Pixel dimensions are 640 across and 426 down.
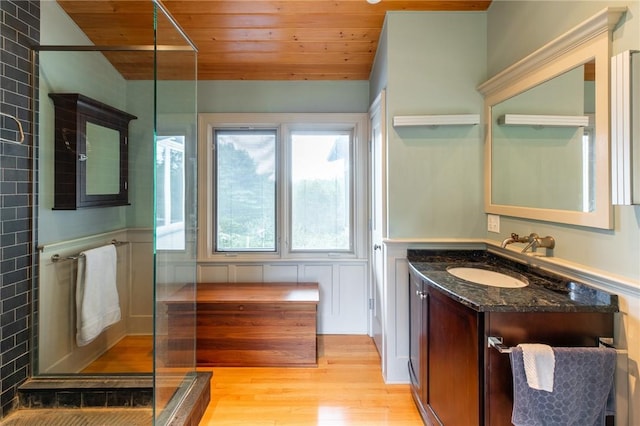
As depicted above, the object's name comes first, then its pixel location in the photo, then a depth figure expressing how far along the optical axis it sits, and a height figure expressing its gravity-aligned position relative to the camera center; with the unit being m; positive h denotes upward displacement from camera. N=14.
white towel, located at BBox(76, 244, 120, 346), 2.33 -0.61
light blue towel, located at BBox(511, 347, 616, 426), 1.18 -0.66
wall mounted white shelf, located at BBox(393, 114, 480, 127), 2.21 +0.64
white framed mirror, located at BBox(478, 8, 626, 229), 1.37 +0.43
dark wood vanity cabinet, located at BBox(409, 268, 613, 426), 1.30 -0.58
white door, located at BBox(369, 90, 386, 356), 2.49 +0.01
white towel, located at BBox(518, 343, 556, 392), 1.17 -0.57
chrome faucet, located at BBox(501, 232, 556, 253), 1.67 -0.16
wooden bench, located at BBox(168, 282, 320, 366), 2.62 -0.99
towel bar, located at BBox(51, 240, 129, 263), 2.23 -0.33
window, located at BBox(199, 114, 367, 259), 3.18 +0.25
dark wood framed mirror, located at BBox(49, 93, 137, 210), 2.28 +0.45
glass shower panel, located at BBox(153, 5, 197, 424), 1.86 -0.01
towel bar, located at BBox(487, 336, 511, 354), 1.21 -0.52
